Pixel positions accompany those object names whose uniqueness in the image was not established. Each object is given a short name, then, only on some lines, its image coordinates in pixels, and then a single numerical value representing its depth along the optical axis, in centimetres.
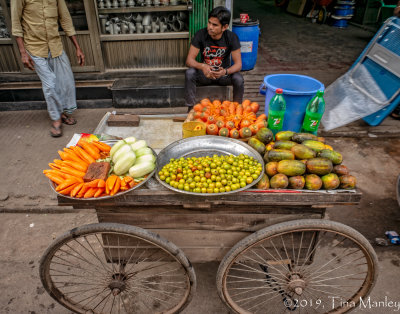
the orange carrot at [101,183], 179
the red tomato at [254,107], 291
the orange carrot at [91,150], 215
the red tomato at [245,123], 254
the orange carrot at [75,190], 176
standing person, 393
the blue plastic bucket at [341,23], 1045
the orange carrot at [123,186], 182
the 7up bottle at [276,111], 241
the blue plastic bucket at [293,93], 254
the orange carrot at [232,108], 286
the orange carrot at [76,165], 197
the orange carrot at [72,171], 191
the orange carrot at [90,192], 177
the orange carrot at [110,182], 177
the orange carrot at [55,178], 183
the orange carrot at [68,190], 179
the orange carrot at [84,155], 208
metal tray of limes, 226
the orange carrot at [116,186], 177
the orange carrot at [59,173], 187
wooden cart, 182
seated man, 440
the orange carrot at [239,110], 279
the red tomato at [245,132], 241
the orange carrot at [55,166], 195
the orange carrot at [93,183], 179
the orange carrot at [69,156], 205
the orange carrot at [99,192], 178
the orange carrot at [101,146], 223
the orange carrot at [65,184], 178
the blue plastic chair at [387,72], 443
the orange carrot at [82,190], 178
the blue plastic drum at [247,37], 568
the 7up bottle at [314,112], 238
